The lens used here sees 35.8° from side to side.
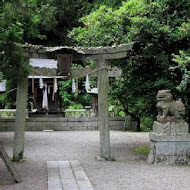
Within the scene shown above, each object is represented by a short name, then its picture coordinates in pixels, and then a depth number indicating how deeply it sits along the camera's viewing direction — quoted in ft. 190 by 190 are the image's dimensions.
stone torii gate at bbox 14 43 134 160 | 29.22
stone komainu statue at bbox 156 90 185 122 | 28.52
